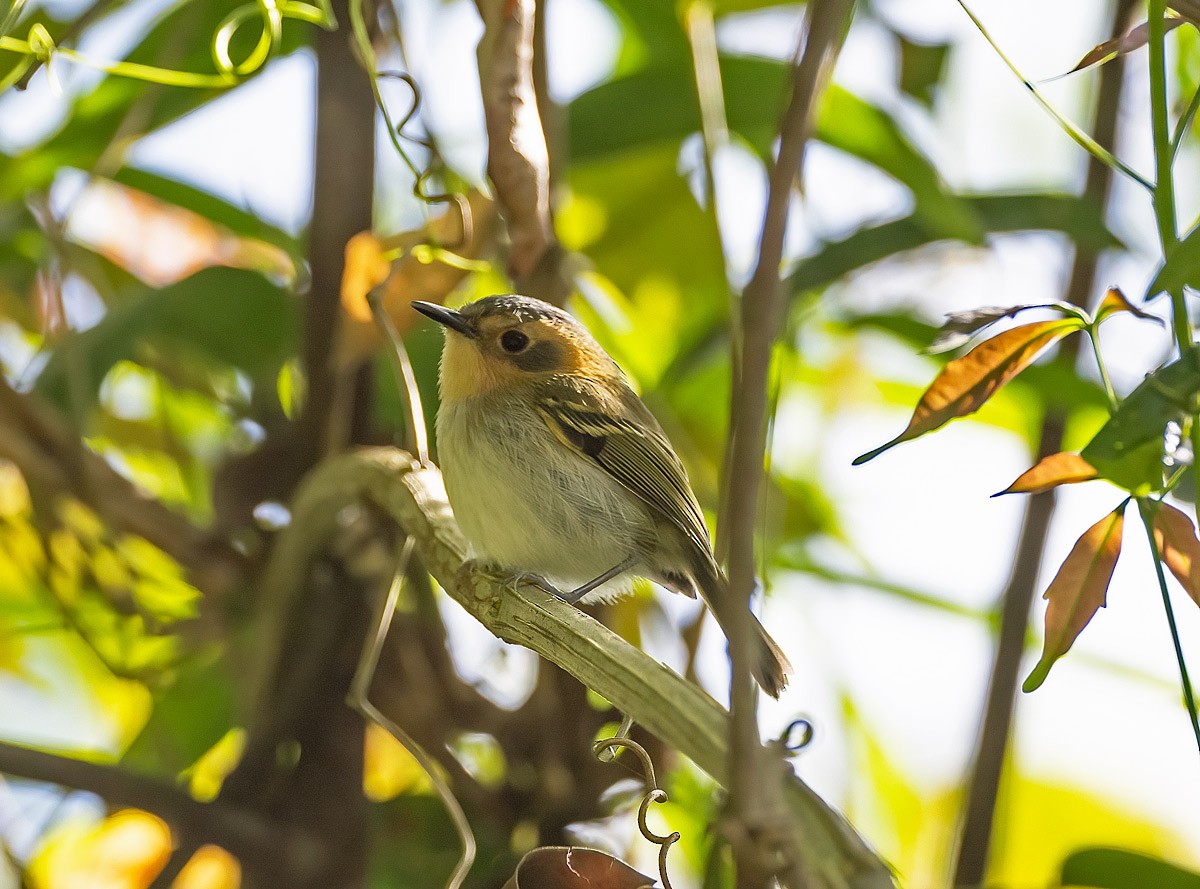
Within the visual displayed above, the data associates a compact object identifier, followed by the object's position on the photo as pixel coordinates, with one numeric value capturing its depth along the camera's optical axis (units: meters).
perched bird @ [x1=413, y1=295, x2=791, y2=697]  4.14
